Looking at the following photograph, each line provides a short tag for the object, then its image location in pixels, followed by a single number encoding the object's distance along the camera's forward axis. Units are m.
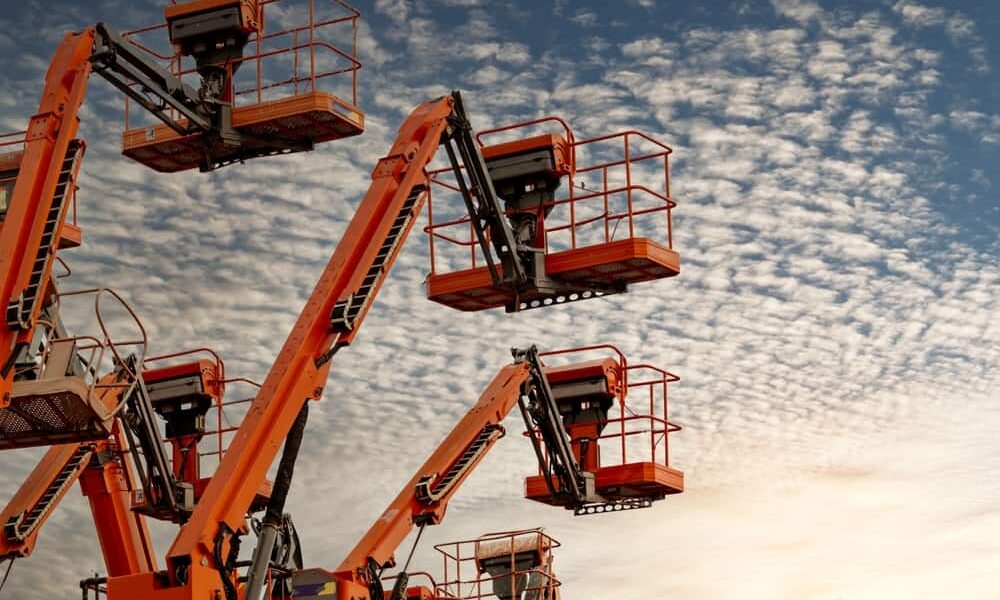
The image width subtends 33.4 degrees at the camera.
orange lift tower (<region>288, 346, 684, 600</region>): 23.59
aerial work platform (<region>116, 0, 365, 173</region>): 22.92
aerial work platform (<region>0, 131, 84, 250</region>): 18.67
